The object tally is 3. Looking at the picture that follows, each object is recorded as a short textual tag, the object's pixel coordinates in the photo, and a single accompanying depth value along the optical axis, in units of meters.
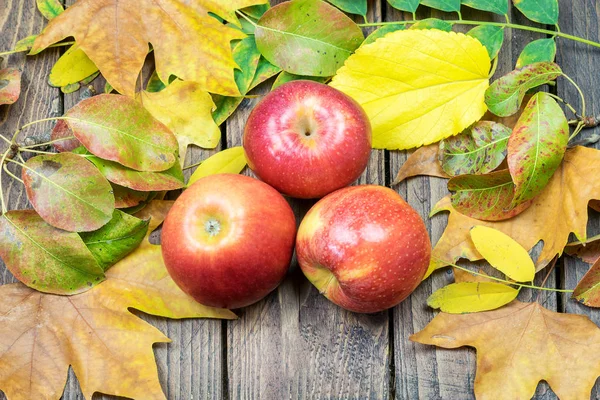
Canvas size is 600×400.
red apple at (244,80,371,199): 0.87
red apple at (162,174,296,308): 0.84
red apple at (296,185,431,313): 0.84
